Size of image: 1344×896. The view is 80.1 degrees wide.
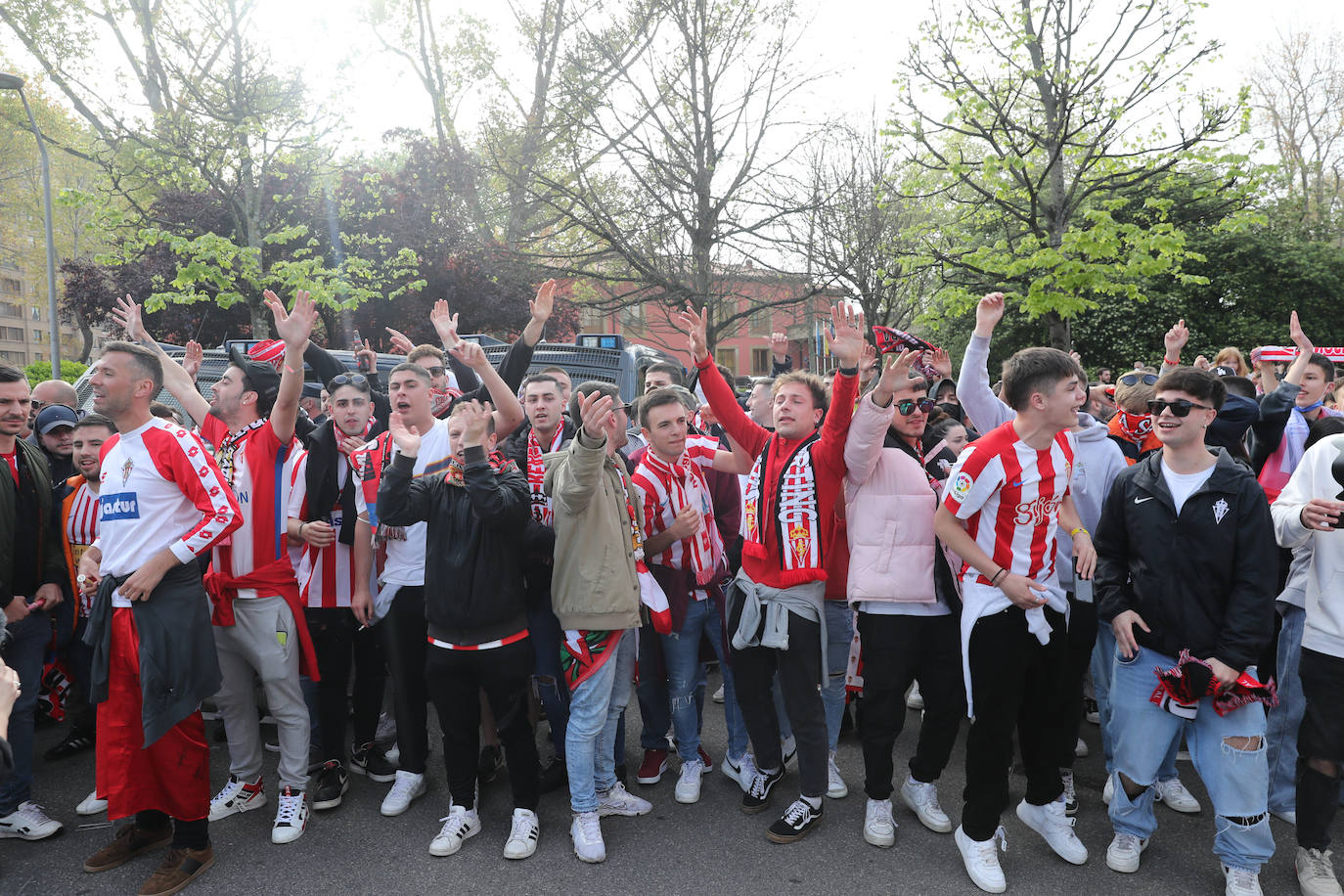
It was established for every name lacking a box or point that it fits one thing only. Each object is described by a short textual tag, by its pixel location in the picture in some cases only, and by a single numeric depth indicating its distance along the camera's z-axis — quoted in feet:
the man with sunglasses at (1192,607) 9.66
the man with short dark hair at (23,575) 11.92
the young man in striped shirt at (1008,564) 10.27
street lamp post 44.07
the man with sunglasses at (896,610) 11.10
